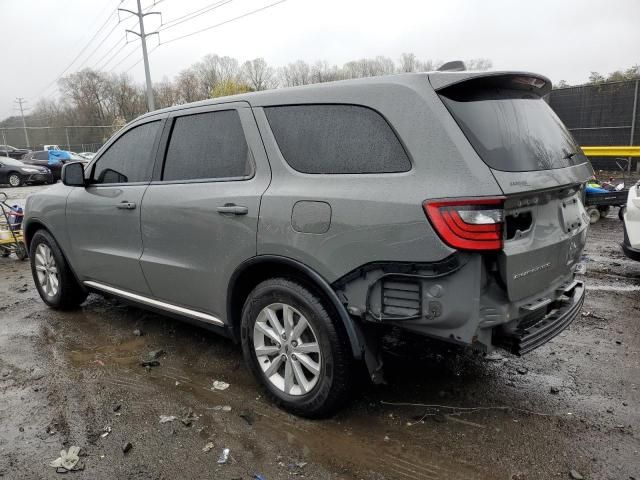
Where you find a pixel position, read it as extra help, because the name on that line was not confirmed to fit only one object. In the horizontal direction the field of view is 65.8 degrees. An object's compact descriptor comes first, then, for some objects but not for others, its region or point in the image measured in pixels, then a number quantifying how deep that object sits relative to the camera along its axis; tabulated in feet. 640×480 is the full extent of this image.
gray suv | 7.68
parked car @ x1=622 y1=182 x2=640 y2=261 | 16.58
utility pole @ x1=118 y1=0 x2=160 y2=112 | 92.71
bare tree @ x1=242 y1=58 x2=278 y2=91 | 253.73
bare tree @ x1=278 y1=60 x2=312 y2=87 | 246.27
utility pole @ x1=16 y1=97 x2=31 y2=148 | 149.33
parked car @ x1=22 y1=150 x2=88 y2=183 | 85.45
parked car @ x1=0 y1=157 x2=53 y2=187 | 73.46
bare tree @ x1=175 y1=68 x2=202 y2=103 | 229.66
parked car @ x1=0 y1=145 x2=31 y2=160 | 121.80
